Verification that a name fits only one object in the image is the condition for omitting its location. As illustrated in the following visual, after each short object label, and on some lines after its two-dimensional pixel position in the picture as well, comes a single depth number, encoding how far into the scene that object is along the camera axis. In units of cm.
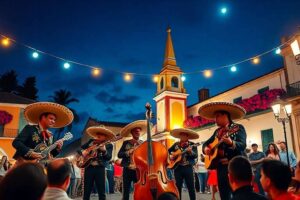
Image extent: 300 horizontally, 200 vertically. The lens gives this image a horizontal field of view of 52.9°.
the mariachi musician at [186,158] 771
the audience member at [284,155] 1104
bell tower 3269
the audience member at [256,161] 1006
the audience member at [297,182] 419
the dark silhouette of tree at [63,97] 5225
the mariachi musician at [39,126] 542
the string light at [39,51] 1185
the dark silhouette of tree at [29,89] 4928
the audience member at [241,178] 321
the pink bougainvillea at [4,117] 3269
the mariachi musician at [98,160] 669
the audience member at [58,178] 281
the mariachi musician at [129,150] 710
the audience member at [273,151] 1062
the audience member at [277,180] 328
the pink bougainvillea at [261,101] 2185
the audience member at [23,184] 159
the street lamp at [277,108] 1208
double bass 584
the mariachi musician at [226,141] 523
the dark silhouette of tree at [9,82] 4830
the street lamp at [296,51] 847
